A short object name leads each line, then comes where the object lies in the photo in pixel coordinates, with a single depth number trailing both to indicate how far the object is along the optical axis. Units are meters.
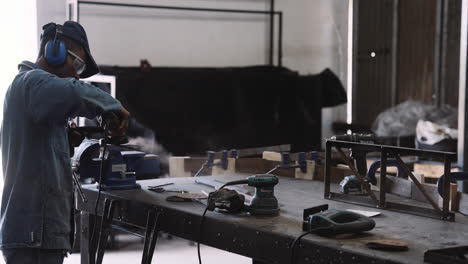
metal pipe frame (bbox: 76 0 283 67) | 5.86
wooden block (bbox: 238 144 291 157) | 4.40
